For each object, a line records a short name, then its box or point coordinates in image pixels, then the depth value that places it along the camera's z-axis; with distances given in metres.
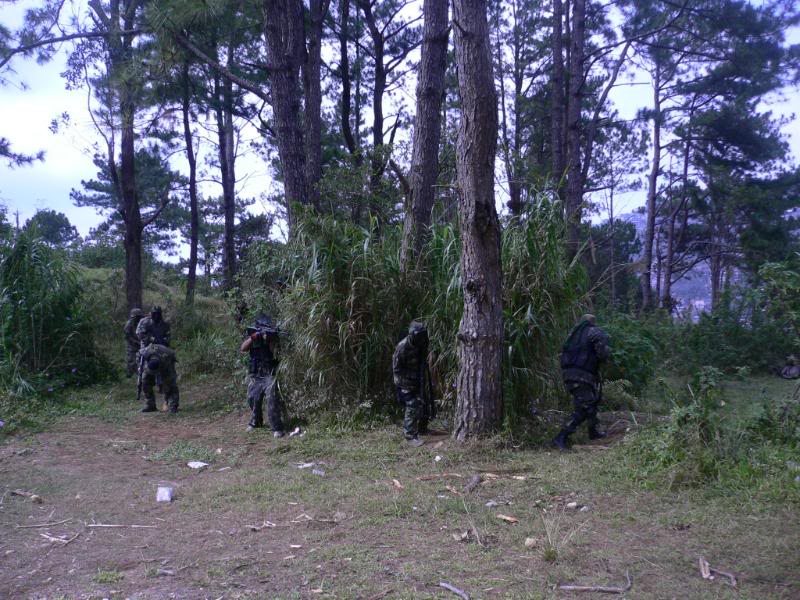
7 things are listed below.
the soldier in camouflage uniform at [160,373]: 11.23
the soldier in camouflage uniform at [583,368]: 7.68
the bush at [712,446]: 5.85
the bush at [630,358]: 10.83
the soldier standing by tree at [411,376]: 8.19
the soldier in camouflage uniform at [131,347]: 14.62
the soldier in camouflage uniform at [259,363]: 9.50
